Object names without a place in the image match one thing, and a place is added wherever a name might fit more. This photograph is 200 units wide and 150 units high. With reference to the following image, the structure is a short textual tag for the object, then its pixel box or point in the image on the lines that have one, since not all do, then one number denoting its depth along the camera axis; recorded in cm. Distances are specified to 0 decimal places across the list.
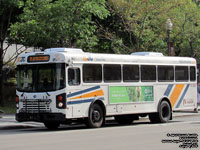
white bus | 1959
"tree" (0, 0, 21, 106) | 3316
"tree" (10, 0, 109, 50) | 2756
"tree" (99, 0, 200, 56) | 3228
